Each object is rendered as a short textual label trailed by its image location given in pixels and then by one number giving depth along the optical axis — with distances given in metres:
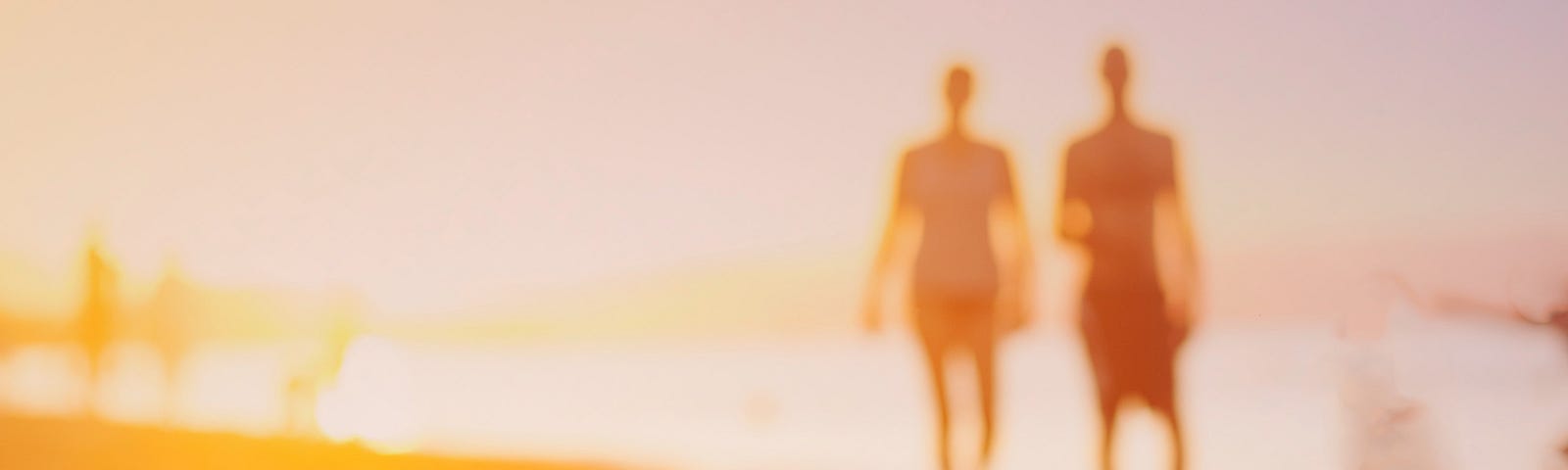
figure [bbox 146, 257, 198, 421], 16.23
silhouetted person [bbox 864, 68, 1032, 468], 8.46
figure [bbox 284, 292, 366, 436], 14.59
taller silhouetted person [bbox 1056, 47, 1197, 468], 7.96
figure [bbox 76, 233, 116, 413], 15.40
